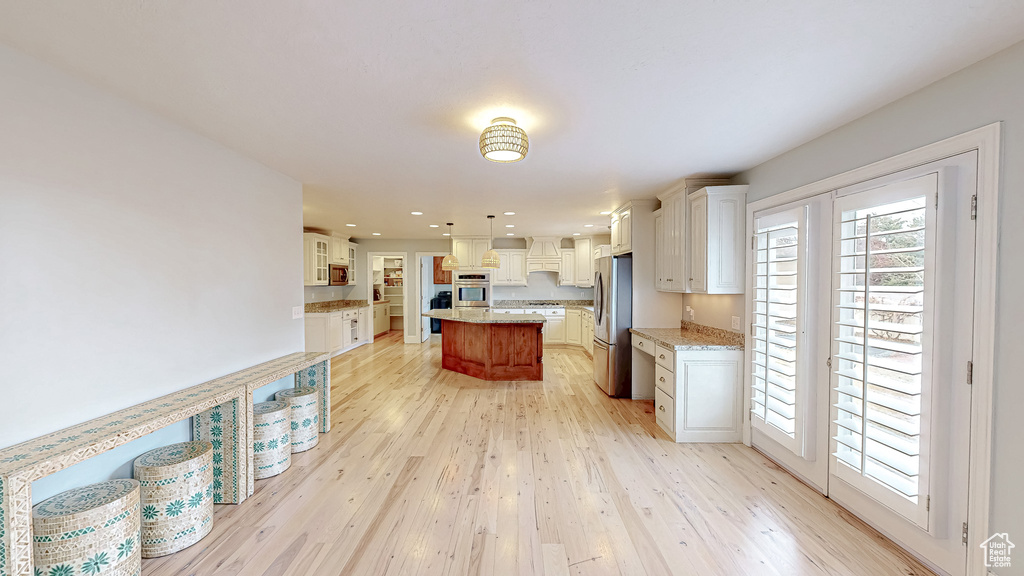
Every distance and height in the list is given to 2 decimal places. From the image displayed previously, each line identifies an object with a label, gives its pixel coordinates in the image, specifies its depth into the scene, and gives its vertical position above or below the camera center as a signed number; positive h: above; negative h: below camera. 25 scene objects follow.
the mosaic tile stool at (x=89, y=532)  1.59 -1.07
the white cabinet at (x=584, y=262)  7.98 +0.42
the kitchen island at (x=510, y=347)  5.54 -0.94
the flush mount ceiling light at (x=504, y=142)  2.14 +0.78
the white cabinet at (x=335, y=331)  6.84 -0.92
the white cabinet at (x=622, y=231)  4.74 +0.67
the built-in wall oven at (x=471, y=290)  8.26 -0.17
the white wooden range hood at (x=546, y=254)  8.21 +0.60
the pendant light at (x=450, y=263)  6.84 +0.33
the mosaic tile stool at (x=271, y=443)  2.80 -1.18
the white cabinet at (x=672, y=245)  3.87 +0.40
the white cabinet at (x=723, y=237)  3.45 +0.41
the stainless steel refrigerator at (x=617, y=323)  4.68 -0.50
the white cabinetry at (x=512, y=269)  8.36 +0.28
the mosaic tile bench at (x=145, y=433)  1.39 -0.72
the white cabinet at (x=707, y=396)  3.43 -1.00
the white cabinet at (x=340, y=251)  7.67 +0.62
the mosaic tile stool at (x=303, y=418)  3.20 -1.15
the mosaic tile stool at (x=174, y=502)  2.02 -1.18
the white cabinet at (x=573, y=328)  8.11 -0.96
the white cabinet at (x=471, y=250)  8.13 +0.67
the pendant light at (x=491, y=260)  6.31 +0.36
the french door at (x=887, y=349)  1.81 -0.37
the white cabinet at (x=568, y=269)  8.19 +0.28
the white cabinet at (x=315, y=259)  6.92 +0.40
